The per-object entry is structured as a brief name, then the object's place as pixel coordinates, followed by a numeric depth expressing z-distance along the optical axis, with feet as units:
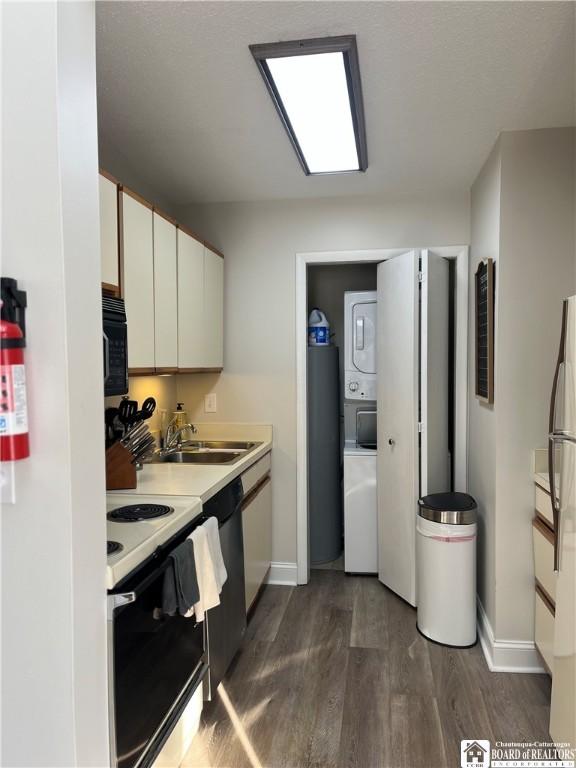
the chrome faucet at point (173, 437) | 9.80
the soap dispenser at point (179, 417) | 10.48
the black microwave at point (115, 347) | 5.23
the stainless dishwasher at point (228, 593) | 6.59
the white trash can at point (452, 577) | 8.32
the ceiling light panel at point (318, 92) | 5.39
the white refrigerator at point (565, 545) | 5.34
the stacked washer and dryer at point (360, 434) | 11.13
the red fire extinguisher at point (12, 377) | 3.25
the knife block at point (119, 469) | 6.40
